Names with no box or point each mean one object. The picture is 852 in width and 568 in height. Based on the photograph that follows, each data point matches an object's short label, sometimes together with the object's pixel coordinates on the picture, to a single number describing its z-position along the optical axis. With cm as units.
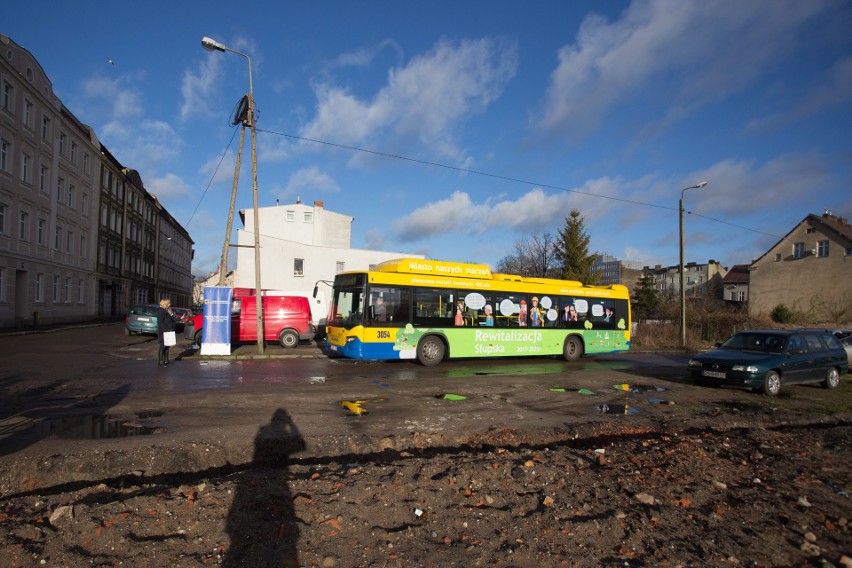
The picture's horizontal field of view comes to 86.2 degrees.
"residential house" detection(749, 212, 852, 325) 4016
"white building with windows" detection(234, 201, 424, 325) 3347
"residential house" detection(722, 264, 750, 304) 6612
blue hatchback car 2258
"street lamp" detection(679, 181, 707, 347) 2243
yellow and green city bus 1332
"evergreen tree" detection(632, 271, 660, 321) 4747
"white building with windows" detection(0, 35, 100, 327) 2616
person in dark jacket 1286
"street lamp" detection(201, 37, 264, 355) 1516
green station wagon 1044
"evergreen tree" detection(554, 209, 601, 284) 3206
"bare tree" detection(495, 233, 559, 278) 3753
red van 1853
